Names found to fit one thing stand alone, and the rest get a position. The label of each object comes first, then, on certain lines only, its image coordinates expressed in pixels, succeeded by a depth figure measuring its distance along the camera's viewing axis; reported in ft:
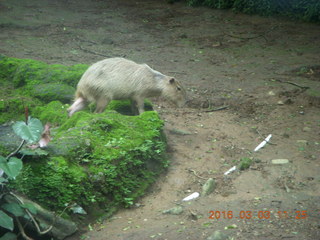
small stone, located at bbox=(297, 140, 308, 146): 19.37
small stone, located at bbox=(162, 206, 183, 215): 13.77
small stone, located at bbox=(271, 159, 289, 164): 17.67
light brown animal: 19.85
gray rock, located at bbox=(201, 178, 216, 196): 15.54
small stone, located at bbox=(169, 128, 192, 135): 20.86
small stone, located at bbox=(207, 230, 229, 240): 11.62
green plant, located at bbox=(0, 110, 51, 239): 10.99
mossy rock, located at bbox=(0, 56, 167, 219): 13.01
